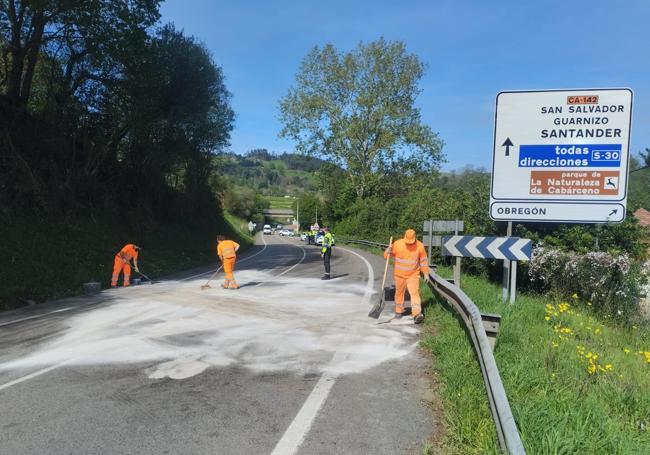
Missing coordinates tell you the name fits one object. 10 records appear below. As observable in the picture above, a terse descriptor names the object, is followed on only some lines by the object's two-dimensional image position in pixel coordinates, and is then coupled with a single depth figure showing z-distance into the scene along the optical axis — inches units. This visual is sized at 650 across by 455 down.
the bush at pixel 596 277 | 413.4
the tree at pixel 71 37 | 613.2
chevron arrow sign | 351.3
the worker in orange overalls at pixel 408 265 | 346.9
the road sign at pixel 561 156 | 358.0
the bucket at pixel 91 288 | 490.0
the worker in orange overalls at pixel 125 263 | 551.8
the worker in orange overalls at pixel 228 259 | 522.9
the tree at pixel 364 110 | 1605.6
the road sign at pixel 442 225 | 496.7
